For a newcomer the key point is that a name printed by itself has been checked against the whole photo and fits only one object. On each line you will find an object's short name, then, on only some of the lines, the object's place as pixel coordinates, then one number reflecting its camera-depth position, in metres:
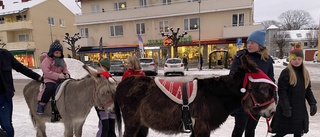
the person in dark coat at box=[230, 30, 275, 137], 2.72
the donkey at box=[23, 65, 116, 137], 2.82
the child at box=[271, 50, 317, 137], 3.08
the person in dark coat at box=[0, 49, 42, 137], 3.10
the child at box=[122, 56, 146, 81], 3.88
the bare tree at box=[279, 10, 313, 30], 69.22
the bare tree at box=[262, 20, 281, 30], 72.94
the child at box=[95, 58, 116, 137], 3.45
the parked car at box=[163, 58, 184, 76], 15.91
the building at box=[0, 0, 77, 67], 29.94
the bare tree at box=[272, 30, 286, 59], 54.02
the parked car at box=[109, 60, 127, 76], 17.52
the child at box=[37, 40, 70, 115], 3.22
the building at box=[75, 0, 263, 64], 22.03
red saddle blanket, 2.23
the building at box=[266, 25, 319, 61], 58.81
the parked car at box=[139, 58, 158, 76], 16.36
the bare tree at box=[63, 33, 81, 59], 24.93
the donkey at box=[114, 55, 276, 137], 2.07
